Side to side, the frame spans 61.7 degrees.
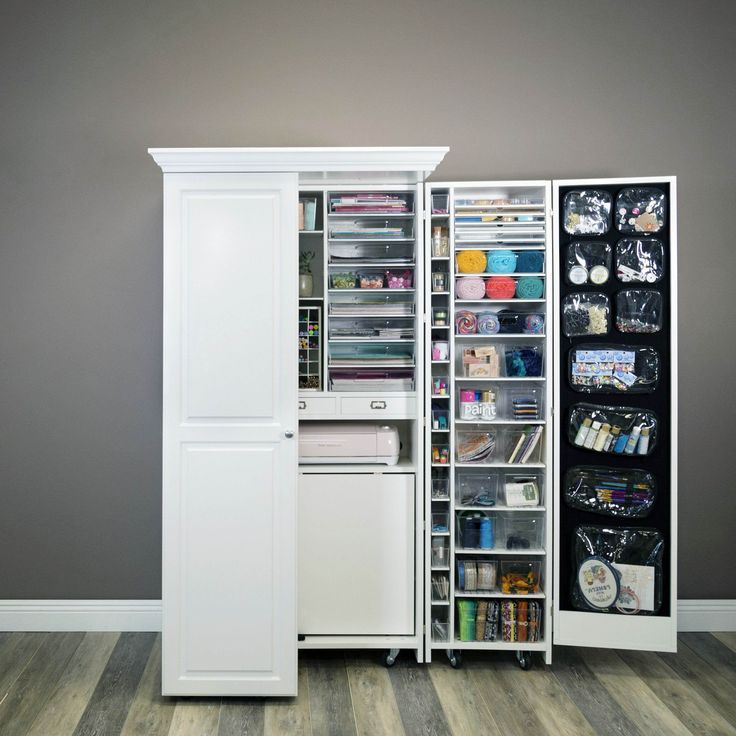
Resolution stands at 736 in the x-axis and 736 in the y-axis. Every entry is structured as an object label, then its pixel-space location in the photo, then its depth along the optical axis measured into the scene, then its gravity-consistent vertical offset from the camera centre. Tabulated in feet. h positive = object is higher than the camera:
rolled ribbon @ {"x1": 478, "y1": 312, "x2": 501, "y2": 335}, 9.00 +0.55
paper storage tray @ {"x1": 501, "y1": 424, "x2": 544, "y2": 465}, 8.98 -1.22
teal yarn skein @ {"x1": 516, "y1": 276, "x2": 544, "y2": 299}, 8.85 +1.07
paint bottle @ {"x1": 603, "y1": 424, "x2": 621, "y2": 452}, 8.76 -1.08
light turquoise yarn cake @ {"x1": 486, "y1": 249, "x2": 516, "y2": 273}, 8.89 +1.46
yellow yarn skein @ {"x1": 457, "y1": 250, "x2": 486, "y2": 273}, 8.95 +1.47
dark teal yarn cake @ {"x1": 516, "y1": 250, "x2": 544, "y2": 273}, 8.87 +1.46
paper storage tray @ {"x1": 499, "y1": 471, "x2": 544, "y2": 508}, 9.02 -1.92
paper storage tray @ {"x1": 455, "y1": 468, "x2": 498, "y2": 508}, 9.21 -1.83
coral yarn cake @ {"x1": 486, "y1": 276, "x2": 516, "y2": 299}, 8.92 +1.09
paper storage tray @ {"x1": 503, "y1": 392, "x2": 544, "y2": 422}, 8.98 -0.63
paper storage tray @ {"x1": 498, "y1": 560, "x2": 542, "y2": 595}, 8.98 -3.15
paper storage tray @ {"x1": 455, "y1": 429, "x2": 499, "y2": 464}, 9.05 -1.24
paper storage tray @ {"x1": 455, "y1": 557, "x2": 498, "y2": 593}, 8.97 -3.13
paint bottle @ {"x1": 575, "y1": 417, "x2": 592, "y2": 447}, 8.82 -0.98
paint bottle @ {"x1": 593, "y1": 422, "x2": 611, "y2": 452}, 8.77 -1.07
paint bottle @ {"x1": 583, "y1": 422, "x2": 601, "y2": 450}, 8.80 -1.05
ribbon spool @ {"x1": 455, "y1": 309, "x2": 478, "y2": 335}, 9.02 +0.54
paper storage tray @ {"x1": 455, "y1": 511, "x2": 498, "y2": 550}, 8.99 -2.49
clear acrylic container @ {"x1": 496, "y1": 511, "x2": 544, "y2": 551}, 9.10 -2.50
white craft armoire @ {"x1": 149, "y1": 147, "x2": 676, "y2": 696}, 7.94 -0.69
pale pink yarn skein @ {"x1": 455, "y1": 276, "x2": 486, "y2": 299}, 8.91 +1.05
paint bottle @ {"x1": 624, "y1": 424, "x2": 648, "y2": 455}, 8.73 -1.11
